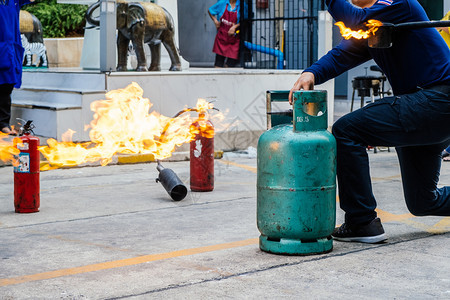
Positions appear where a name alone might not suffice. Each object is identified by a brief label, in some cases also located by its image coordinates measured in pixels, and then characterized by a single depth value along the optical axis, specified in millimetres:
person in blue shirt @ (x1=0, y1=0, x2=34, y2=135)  13874
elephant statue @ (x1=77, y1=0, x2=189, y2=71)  20185
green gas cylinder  7004
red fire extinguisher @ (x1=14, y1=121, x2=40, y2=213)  9707
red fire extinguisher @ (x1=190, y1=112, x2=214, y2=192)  11528
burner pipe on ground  10601
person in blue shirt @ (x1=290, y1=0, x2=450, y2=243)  7272
